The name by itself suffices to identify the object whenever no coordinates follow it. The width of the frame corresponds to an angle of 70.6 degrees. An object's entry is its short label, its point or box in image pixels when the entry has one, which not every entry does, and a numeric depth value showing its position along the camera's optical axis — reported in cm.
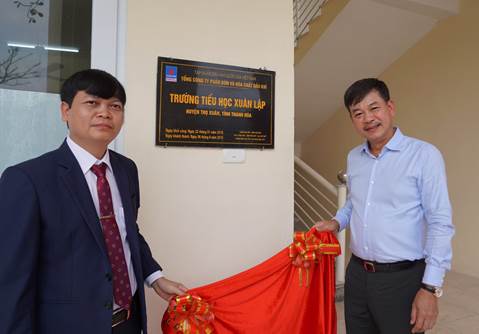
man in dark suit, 82
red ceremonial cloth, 136
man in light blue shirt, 122
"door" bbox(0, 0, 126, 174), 146
